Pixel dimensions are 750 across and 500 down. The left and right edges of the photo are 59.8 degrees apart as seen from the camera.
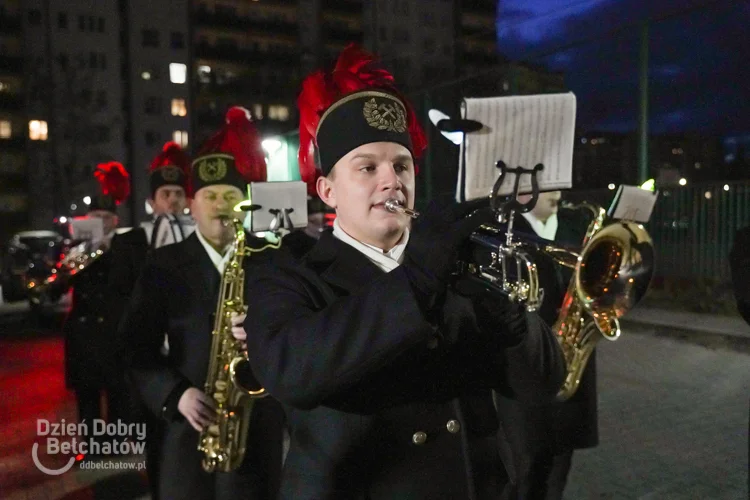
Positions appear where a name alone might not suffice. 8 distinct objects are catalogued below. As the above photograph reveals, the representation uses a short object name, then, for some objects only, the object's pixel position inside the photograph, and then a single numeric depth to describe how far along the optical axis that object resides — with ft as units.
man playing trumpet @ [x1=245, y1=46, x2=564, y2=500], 4.66
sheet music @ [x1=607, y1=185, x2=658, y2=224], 11.16
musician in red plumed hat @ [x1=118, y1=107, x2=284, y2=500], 9.05
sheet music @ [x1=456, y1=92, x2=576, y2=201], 7.98
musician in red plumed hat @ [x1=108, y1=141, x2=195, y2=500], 14.05
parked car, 47.01
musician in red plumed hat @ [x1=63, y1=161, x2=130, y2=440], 16.46
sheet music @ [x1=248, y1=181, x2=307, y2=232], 9.55
